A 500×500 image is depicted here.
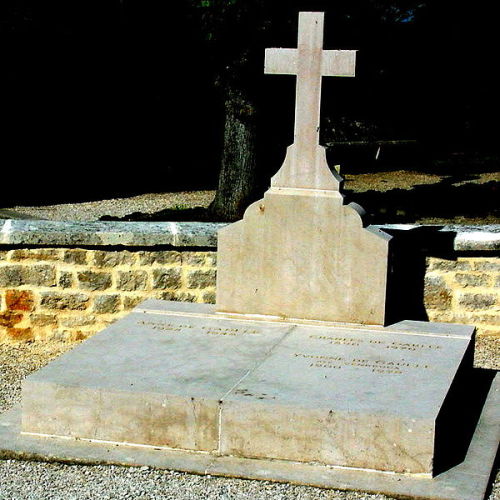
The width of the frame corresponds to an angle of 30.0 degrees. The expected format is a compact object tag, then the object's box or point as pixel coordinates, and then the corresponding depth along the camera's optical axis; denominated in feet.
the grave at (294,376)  13.56
